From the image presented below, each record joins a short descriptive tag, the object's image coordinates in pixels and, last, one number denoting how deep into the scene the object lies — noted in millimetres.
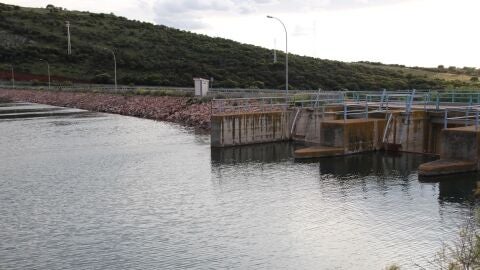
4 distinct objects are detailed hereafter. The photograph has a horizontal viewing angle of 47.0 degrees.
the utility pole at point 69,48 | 113619
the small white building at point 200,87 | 57197
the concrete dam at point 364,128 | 26766
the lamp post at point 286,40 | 42391
